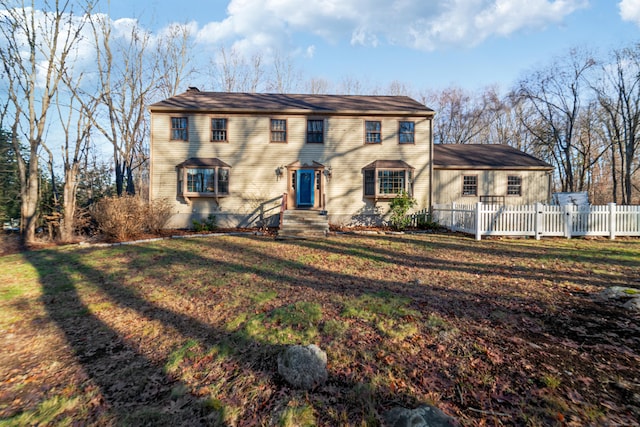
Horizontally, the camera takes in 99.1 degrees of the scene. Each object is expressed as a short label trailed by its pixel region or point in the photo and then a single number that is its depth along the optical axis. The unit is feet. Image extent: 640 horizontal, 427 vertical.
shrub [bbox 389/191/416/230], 44.04
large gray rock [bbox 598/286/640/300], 13.34
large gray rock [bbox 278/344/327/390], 7.77
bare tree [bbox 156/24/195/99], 69.00
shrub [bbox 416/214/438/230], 44.16
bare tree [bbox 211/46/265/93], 80.28
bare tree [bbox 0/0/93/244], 35.45
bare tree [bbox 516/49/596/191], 77.87
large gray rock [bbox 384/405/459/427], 5.93
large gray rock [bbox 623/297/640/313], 12.21
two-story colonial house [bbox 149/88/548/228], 45.52
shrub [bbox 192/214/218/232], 43.09
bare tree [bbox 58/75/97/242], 34.79
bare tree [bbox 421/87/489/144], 100.53
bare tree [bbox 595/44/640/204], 68.28
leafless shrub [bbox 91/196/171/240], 32.07
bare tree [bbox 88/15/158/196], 57.47
